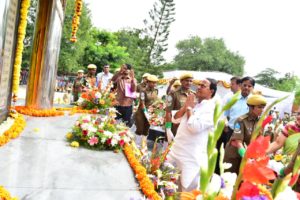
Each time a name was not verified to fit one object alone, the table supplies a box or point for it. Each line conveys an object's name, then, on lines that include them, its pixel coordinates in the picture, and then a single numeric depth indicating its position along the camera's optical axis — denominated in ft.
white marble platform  11.08
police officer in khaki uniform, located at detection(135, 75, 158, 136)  23.07
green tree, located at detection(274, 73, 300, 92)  230.27
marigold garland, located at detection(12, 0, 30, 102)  17.95
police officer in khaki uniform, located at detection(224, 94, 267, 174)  13.05
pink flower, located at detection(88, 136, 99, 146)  16.10
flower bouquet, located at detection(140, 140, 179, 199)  12.25
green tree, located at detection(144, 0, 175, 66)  118.62
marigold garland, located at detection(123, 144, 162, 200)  11.40
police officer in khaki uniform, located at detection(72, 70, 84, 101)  33.48
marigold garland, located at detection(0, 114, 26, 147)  15.01
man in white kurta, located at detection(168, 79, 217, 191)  12.89
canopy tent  74.08
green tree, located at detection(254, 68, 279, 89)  251.80
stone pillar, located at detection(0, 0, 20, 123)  15.57
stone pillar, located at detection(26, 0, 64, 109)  22.61
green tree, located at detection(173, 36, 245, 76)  240.32
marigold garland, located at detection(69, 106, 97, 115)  24.57
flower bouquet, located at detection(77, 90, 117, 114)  25.26
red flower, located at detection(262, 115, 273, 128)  3.14
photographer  23.83
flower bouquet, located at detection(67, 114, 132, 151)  16.30
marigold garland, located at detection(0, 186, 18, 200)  9.73
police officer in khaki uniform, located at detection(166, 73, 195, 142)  17.65
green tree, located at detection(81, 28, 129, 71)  107.76
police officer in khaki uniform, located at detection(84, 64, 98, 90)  29.98
